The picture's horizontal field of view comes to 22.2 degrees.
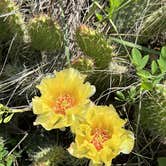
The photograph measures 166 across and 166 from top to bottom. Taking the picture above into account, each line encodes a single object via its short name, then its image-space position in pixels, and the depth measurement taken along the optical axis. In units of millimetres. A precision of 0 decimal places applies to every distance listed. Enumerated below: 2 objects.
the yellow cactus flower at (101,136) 377
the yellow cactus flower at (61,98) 386
